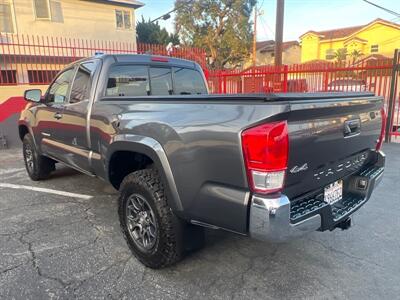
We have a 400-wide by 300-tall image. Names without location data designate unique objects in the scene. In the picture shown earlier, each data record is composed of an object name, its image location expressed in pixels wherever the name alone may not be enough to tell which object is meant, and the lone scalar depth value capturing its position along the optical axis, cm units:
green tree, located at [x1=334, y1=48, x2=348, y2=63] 3892
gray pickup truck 191
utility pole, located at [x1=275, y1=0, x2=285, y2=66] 1017
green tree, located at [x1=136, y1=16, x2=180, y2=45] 2765
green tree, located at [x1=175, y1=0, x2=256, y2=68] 2756
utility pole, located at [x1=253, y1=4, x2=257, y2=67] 2832
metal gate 766
